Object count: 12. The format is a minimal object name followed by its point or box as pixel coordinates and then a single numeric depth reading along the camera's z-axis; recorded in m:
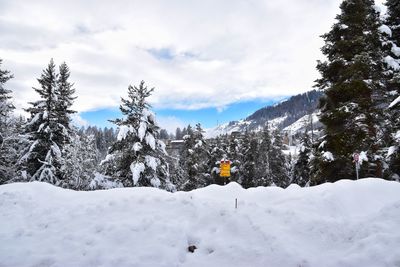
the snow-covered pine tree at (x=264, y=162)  44.84
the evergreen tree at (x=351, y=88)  15.16
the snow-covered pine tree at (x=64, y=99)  23.43
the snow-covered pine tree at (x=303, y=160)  38.97
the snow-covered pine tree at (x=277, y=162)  46.34
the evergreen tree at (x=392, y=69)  14.05
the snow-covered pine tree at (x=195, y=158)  34.49
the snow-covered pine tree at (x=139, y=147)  19.80
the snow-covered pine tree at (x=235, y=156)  42.50
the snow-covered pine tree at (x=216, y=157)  39.59
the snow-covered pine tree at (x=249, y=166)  43.84
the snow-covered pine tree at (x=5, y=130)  20.36
